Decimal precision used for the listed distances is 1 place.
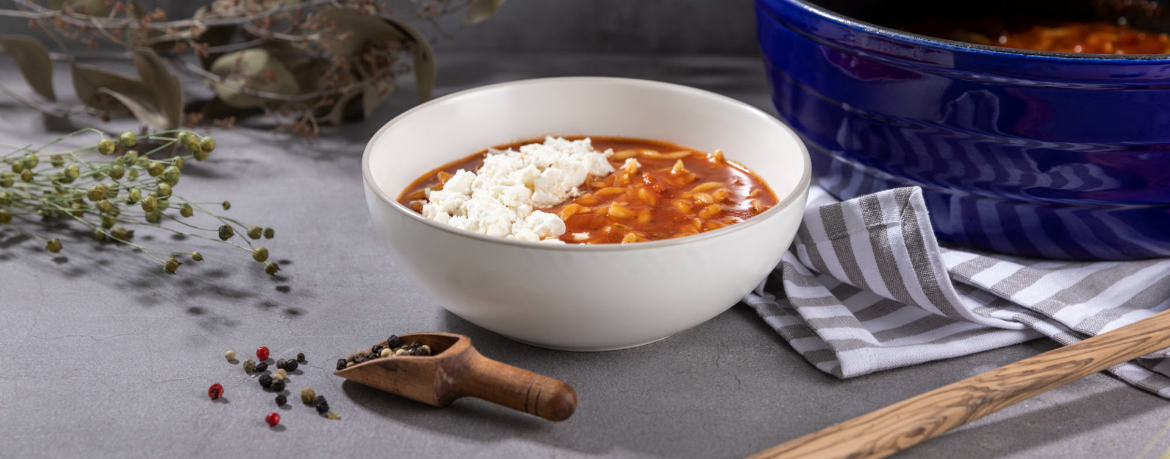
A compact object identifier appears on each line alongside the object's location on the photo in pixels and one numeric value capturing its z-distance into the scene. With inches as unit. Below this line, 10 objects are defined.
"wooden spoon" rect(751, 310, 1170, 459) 24.5
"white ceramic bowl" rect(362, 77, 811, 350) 25.3
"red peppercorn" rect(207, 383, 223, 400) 26.1
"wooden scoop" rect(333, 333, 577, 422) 25.2
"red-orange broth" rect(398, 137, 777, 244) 27.4
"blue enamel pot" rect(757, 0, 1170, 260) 27.6
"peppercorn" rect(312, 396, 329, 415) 25.9
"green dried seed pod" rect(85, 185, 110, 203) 29.4
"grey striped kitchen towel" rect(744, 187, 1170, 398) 27.4
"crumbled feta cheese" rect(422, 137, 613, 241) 26.7
